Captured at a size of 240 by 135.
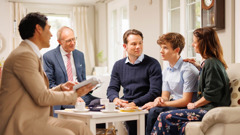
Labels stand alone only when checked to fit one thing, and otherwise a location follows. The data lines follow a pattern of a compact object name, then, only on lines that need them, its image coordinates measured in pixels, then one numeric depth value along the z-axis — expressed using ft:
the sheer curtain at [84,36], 29.09
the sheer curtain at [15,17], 27.17
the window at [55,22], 29.45
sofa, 8.13
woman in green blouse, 8.95
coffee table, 8.51
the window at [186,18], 16.08
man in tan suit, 6.54
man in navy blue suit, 12.82
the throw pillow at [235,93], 9.19
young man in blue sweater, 11.09
